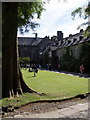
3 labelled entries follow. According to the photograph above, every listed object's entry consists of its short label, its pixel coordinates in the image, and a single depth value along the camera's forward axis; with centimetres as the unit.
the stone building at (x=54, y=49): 2656
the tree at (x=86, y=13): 1179
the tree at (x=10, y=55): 585
